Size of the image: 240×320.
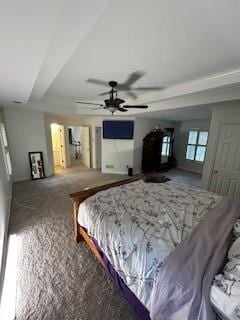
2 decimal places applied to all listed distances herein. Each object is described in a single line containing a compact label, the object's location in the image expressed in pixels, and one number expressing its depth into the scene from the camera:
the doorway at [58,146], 6.07
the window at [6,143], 3.84
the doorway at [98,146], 5.79
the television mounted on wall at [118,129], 5.28
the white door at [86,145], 6.14
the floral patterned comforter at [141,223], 1.17
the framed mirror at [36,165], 4.65
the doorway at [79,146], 6.24
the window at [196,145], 5.90
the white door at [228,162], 3.03
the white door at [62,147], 6.01
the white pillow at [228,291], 0.76
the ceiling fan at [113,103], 2.40
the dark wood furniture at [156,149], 5.48
